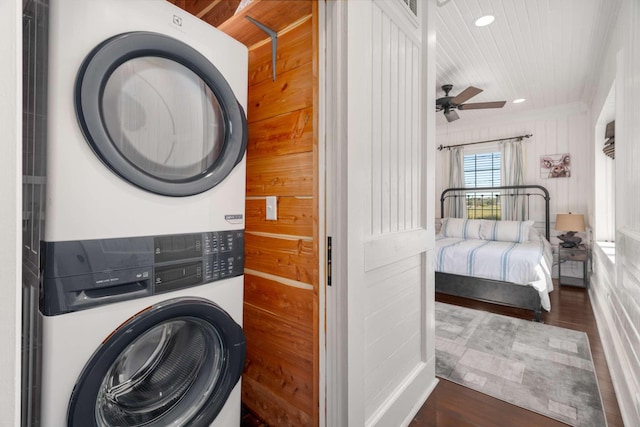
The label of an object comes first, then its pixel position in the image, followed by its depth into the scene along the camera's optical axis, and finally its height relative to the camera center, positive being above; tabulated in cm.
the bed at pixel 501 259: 300 -48
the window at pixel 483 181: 511 +59
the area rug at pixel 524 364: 179 -109
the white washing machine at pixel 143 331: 75 -34
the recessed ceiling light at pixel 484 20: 242 +160
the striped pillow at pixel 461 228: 449 -20
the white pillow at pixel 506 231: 412 -22
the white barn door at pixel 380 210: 117 +2
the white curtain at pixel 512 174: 480 +68
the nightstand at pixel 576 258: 392 -57
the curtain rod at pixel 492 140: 479 +126
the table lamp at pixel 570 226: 404 -15
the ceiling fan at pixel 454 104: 327 +129
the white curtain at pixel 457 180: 534 +64
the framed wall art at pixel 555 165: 450 +76
